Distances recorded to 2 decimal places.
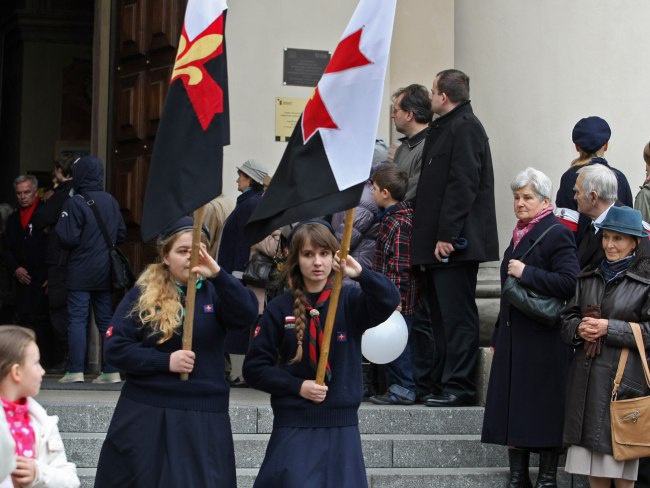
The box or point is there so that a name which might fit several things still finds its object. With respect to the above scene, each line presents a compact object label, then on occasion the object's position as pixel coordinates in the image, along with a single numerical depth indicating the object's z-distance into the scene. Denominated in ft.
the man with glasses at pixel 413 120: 30.99
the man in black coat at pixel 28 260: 38.55
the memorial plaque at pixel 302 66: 37.93
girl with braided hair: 19.15
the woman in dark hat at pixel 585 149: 27.99
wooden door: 37.68
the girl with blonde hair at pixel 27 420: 15.12
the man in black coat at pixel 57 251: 34.96
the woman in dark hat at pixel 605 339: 23.11
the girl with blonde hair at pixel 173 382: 18.99
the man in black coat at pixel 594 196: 25.23
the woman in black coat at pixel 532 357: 25.03
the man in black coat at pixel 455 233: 28.60
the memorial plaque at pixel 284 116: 37.78
